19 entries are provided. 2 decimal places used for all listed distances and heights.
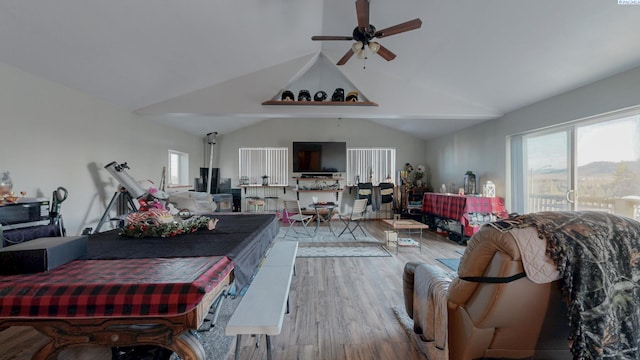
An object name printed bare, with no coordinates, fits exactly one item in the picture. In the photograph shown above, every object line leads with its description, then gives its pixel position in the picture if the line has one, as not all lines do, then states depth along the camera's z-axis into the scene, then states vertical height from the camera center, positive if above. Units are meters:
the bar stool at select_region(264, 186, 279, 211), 7.25 -0.53
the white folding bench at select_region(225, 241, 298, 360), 1.21 -0.71
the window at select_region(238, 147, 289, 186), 7.27 +0.52
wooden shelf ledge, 4.15 +1.37
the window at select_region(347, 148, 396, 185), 7.30 +0.52
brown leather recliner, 1.09 -0.62
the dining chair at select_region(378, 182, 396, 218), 5.98 -0.26
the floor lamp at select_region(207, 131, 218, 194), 6.53 +1.03
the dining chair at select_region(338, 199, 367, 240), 4.96 -0.57
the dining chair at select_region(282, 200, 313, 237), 5.21 -0.76
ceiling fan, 2.40 +1.62
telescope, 3.40 +0.04
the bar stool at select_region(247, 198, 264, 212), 6.49 -0.62
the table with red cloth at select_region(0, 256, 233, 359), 0.90 -0.48
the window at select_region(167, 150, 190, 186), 5.63 +0.32
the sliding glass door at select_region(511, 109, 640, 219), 2.73 +0.22
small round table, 5.23 -0.56
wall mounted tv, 6.93 +0.72
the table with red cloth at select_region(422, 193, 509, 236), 4.44 -0.53
